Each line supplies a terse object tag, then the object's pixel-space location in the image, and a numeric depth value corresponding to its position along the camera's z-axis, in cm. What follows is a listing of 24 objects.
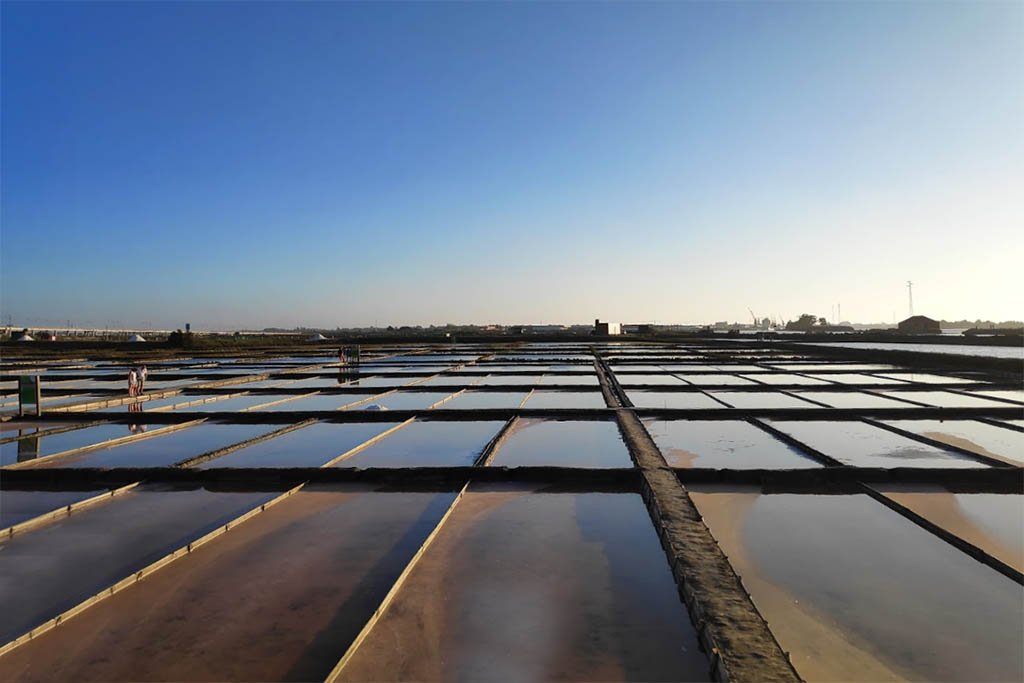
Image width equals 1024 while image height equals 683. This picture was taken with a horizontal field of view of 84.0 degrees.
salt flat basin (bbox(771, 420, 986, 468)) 657
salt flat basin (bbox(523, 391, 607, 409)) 1122
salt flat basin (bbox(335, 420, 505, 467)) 686
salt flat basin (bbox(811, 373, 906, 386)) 1516
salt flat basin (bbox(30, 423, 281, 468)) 682
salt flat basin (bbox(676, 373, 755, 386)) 1472
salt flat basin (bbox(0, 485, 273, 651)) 345
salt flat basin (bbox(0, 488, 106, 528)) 492
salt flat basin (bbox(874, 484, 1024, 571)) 424
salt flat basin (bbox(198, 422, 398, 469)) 682
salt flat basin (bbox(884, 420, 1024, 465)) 698
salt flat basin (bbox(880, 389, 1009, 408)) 1074
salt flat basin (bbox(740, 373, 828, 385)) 1508
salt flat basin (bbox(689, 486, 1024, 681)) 280
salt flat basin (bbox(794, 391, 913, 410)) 1077
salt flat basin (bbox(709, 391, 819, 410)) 1099
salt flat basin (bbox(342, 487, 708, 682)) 271
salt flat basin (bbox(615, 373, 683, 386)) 1504
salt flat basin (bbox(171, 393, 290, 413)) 1073
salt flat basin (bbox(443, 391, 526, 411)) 1129
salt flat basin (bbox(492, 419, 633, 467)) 683
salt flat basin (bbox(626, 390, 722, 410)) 1093
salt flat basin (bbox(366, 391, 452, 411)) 1111
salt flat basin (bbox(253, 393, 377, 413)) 1095
